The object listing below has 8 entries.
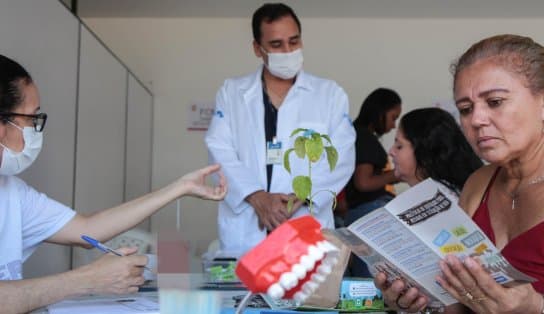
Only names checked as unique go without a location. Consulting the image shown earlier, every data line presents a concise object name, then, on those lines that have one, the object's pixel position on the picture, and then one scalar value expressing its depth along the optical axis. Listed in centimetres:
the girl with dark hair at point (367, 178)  297
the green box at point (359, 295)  124
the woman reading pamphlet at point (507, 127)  116
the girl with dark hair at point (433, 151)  193
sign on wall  488
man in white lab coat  223
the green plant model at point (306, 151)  128
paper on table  111
